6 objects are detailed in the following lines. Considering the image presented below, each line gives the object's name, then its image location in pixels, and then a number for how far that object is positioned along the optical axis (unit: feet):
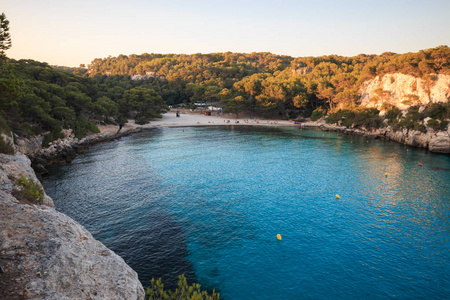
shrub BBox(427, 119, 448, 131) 181.37
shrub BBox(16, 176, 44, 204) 45.78
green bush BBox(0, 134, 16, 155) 75.07
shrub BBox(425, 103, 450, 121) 184.67
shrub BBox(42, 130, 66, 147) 150.30
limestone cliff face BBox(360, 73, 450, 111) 223.51
